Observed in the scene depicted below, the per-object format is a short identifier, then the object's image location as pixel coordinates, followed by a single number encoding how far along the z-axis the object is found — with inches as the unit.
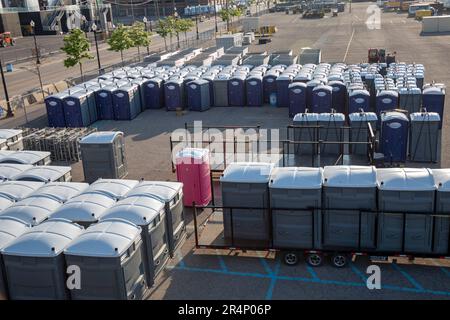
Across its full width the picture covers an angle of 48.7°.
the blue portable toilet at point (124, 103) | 1056.8
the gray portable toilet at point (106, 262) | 376.5
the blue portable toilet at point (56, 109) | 1008.2
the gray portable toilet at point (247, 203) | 481.4
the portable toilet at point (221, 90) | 1118.7
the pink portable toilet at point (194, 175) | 597.6
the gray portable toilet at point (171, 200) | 473.4
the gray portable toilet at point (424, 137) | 692.7
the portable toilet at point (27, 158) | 652.7
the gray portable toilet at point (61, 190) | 500.1
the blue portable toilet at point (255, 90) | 1101.1
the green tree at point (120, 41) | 1771.7
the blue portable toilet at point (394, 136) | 697.6
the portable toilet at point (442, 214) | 438.0
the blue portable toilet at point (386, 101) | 826.2
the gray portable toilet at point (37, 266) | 382.9
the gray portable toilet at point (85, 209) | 448.8
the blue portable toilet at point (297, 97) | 968.9
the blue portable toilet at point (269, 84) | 1111.6
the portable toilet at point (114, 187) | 490.6
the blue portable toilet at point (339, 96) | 944.3
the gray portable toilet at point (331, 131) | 732.7
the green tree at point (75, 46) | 1454.2
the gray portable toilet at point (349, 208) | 454.0
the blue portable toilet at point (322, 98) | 917.8
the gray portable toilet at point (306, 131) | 741.9
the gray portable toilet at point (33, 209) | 453.1
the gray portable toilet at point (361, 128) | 731.4
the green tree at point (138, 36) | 1895.9
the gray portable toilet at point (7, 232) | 402.6
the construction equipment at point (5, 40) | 3102.9
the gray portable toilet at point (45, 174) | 576.4
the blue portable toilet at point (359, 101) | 852.6
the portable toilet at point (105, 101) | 1059.9
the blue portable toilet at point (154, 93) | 1128.8
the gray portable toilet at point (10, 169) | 584.7
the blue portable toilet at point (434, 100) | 832.3
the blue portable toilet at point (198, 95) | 1094.4
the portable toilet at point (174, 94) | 1109.1
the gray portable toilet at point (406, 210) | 442.0
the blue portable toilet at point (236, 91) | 1112.2
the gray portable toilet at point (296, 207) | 460.8
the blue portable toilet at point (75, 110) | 1007.6
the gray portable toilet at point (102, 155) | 696.4
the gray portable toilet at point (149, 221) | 427.2
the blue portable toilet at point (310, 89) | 970.7
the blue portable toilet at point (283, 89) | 1073.5
